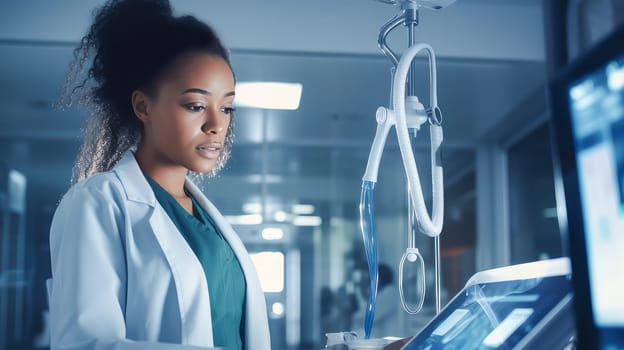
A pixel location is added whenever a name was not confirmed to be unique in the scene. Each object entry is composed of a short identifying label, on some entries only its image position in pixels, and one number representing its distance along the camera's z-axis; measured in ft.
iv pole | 3.67
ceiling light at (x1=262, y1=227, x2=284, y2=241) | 16.19
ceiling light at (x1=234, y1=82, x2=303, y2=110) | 12.48
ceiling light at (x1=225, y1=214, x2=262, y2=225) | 17.01
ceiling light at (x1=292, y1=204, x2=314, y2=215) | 17.46
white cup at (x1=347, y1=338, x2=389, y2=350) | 2.83
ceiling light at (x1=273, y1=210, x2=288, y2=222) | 17.24
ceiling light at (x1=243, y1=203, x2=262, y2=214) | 17.20
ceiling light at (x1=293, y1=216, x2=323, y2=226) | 17.38
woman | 3.01
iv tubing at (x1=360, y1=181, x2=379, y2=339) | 3.40
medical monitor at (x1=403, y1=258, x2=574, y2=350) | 2.15
